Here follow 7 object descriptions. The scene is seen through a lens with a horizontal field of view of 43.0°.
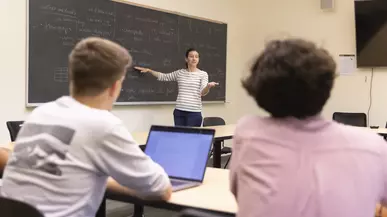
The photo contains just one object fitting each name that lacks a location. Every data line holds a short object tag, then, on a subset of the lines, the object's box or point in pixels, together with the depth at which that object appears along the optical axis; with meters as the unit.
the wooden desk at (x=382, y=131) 4.83
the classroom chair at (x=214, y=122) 5.33
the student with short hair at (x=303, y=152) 1.17
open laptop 2.04
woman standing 5.67
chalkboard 4.59
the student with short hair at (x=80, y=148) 1.50
